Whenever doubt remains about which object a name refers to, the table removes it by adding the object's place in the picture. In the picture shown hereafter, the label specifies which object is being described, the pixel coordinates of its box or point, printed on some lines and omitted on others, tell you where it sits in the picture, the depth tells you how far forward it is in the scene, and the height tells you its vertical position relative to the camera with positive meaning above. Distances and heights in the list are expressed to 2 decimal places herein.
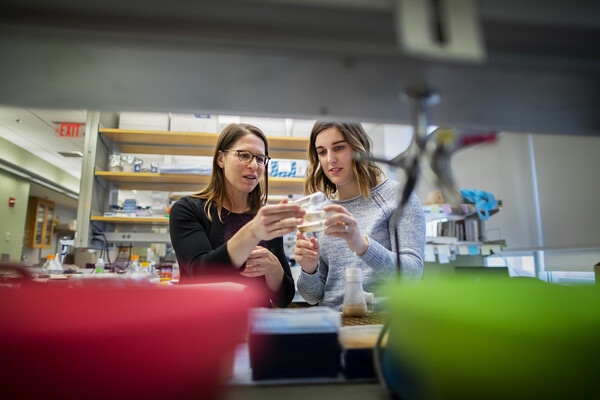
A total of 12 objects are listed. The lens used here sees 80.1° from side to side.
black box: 0.47 -0.14
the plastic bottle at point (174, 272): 3.22 -0.27
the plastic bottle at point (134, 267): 3.07 -0.20
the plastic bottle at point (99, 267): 2.88 -0.18
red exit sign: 4.86 +1.58
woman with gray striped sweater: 1.18 +0.06
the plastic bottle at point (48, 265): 2.79 -0.16
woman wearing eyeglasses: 1.06 +0.08
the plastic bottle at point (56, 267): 2.85 -0.18
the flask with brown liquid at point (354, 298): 0.96 -0.15
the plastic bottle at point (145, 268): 3.02 -0.20
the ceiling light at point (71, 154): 7.14 +1.85
